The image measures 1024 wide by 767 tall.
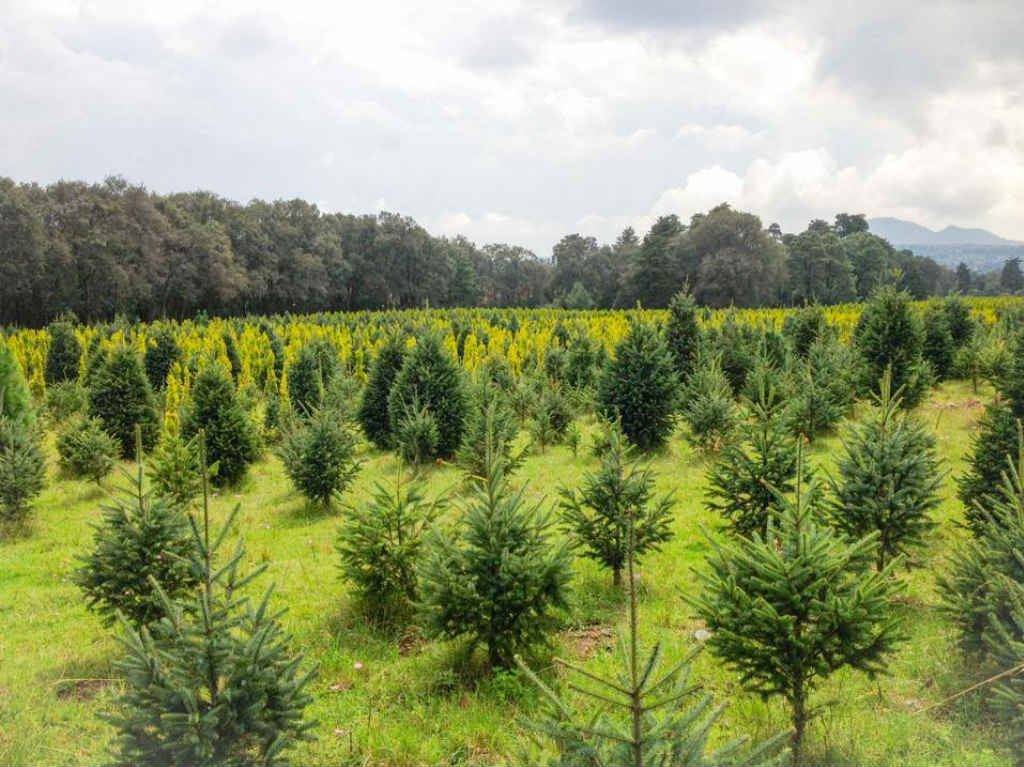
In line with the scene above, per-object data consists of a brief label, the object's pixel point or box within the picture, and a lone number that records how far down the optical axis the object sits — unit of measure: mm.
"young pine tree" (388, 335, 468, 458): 12969
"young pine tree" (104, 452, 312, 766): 3307
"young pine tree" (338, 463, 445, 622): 6359
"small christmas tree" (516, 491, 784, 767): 2711
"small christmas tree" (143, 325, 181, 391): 20328
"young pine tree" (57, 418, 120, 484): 11344
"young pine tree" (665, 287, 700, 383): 16922
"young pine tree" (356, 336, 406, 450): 14484
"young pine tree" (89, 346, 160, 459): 13406
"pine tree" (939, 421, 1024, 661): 4750
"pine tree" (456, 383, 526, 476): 9875
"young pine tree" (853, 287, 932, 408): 14969
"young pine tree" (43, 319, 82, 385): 22562
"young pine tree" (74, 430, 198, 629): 5441
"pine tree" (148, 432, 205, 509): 9242
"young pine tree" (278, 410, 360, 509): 9953
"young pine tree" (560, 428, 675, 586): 6809
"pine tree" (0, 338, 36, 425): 12828
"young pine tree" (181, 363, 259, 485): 11602
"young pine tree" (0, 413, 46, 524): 9117
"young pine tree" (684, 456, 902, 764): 4078
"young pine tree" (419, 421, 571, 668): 5141
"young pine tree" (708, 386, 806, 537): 7094
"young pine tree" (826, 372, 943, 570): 6113
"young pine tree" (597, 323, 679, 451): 13133
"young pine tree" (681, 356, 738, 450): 11891
